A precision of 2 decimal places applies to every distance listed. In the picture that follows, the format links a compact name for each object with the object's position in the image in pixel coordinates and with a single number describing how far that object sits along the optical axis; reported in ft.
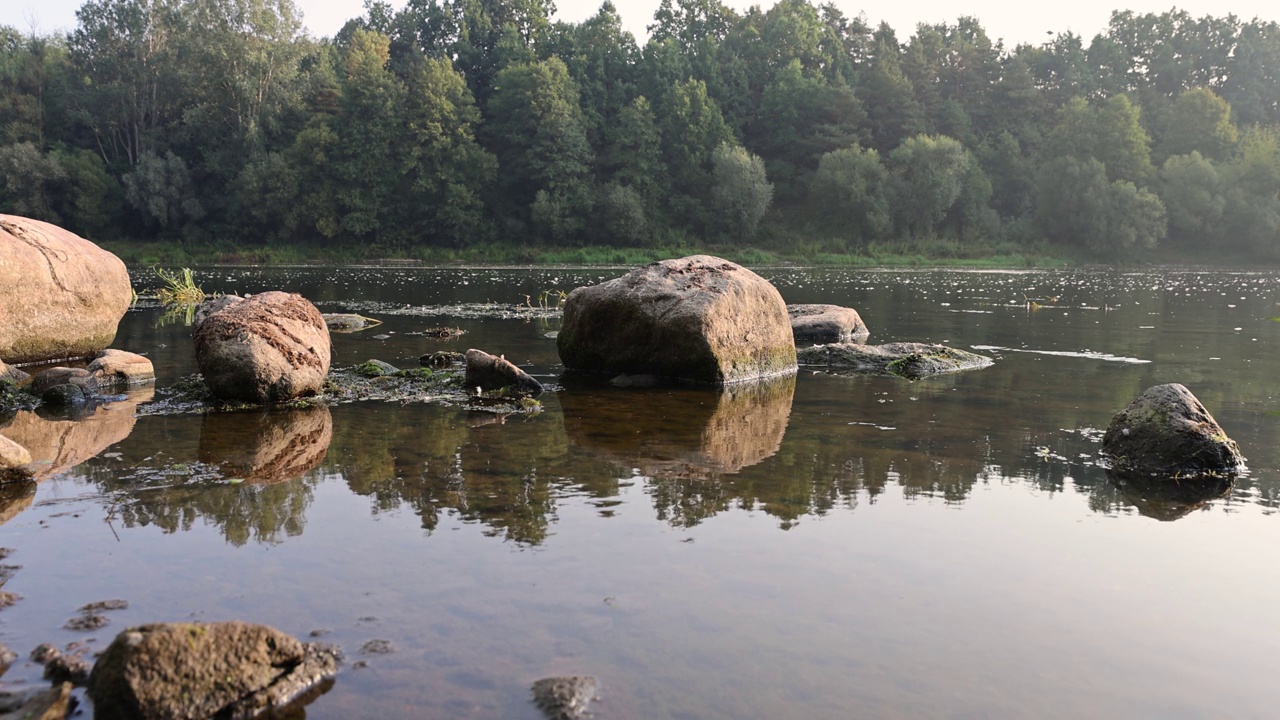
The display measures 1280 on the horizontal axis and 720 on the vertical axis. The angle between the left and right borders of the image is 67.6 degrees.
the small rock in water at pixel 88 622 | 16.10
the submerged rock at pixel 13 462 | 24.86
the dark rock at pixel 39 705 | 13.16
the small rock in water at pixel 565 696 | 13.69
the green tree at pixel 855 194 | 240.94
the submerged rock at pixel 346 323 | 67.05
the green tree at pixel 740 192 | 236.02
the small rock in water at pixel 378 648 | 15.48
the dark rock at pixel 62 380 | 38.04
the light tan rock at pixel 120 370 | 40.42
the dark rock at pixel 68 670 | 14.29
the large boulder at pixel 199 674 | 12.91
